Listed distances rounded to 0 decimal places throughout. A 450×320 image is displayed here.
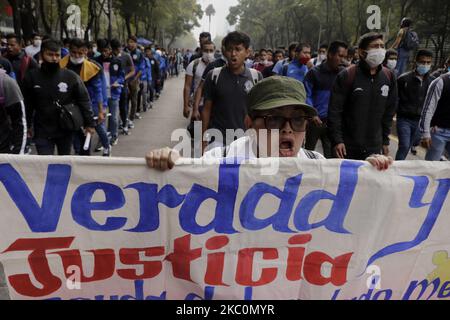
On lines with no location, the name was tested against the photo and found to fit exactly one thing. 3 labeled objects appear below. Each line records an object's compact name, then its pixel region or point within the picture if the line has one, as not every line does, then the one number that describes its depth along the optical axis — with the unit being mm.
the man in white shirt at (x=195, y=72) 6133
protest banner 1997
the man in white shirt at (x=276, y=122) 2012
